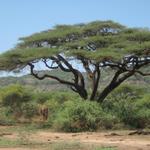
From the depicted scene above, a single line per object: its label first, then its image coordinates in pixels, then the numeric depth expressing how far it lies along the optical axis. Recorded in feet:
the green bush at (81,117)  73.67
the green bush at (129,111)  81.56
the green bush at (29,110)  102.17
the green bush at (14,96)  110.22
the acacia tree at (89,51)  80.38
